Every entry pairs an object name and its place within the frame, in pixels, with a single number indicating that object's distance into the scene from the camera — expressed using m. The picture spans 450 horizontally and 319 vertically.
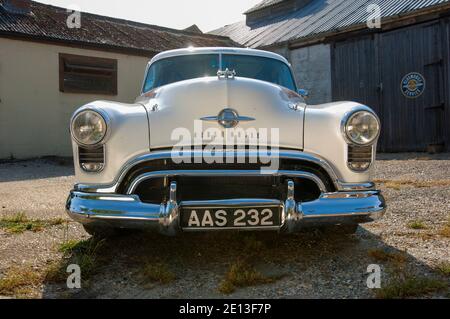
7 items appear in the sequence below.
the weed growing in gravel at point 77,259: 2.24
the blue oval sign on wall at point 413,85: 8.88
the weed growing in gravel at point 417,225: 3.06
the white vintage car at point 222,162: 2.16
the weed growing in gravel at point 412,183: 4.77
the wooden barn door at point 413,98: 8.65
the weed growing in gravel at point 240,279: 2.02
